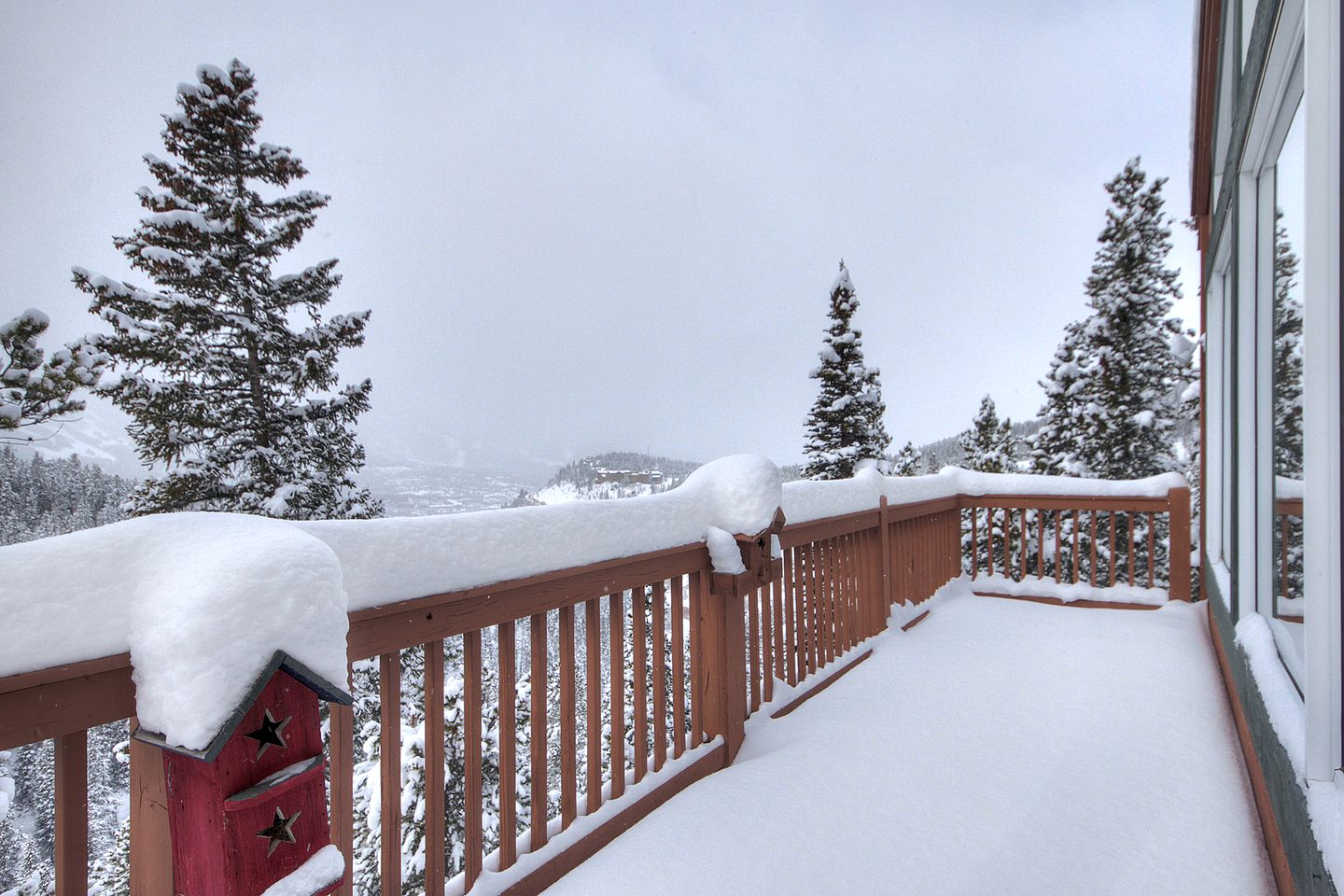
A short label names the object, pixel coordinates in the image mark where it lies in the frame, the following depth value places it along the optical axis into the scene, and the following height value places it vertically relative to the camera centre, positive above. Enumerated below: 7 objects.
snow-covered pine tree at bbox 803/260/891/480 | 13.62 +0.69
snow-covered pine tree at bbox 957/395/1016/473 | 17.41 -0.14
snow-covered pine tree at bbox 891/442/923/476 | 15.90 -0.71
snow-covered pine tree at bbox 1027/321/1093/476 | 12.52 +0.38
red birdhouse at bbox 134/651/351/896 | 0.77 -0.46
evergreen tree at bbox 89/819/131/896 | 2.70 -2.15
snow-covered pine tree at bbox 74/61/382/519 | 8.09 +1.67
